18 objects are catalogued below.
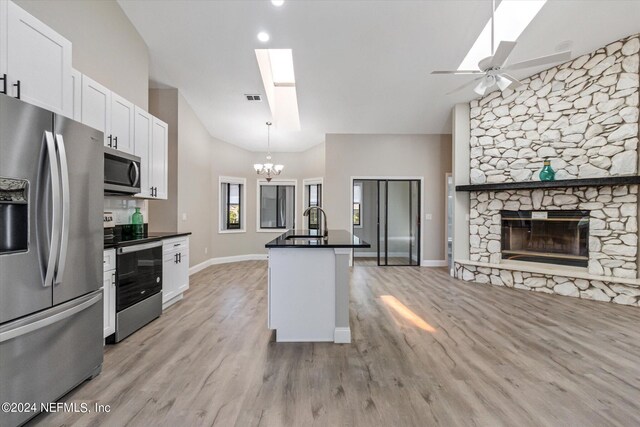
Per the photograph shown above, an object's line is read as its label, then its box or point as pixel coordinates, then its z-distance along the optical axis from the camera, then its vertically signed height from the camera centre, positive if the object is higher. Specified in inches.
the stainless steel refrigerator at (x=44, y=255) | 58.4 -9.6
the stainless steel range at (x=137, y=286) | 106.0 -29.5
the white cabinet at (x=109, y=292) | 99.6 -27.8
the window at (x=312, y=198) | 304.8 +17.3
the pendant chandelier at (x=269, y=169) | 242.5 +38.8
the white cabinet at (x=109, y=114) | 102.3 +38.4
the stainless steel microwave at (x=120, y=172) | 109.0 +16.3
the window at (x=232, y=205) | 289.6 +9.2
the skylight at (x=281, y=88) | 204.5 +98.5
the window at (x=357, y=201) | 264.5 +12.4
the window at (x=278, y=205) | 312.3 +9.9
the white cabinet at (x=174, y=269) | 140.3 -28.8
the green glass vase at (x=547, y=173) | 175.0 +26.2
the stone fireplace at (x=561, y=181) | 155.9 +20.0
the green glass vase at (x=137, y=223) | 138.2 -4.8
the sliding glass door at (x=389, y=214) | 263.6 +1.0
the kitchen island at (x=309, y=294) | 107.0 -29.4
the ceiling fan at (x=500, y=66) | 101.4 +56.3
